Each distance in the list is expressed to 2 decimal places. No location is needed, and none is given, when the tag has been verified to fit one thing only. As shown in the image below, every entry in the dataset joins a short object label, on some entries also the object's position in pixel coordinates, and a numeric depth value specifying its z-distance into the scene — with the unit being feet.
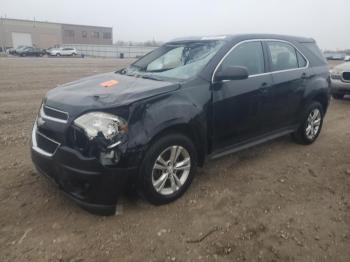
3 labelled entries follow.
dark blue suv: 9.98
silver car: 30.73
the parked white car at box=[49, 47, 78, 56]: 160.25
